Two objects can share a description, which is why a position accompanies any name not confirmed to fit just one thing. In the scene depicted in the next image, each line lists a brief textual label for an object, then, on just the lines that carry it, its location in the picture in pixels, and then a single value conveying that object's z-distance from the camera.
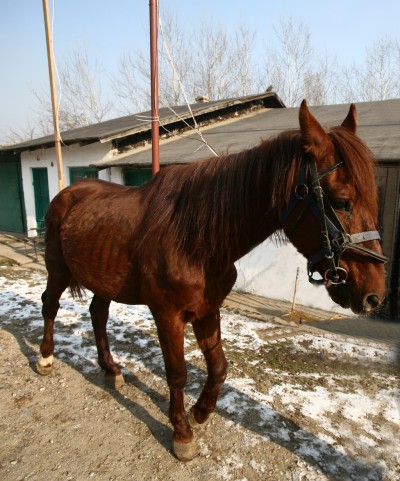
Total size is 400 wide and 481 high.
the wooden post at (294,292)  5.38
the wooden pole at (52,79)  5.89
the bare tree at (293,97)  27.58
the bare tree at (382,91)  27.48
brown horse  1.47
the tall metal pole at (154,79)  4.35
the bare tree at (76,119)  31.58
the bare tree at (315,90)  28.85
